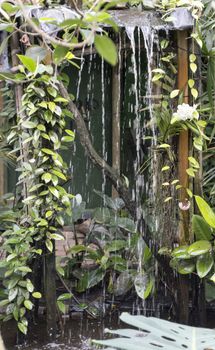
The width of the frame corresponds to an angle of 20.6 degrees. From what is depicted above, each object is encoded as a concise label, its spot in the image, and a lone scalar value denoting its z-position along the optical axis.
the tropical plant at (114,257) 4.49
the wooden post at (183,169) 4.13
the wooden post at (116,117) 6.77
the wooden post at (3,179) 6.82
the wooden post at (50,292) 4.09
